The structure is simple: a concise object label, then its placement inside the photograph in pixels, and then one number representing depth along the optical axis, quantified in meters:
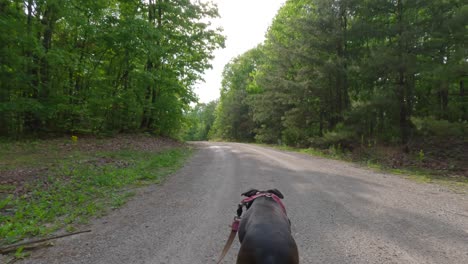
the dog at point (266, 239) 2.09
